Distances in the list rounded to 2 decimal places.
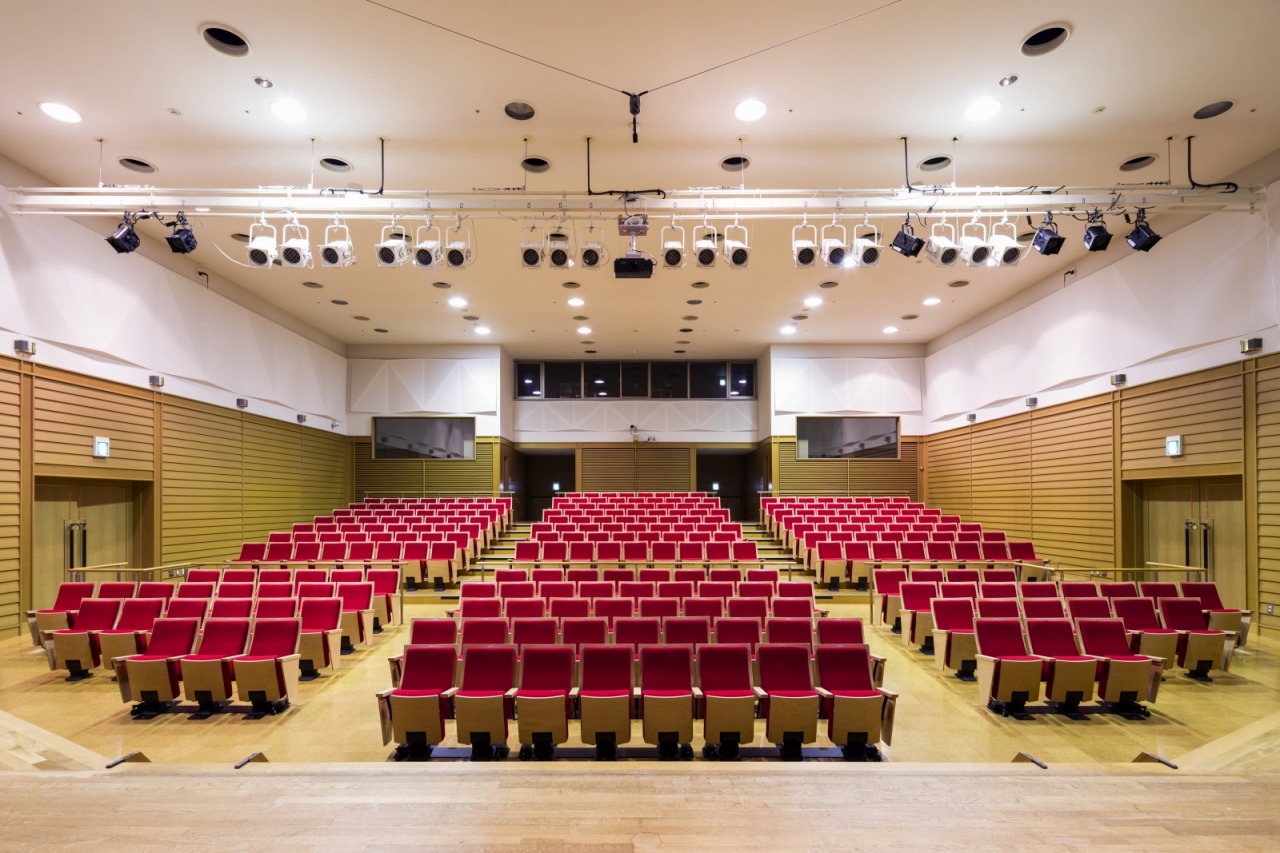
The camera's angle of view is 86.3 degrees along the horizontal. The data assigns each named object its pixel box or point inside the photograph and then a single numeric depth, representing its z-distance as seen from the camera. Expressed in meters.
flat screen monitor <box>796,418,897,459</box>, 15.53
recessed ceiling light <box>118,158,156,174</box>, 6.98
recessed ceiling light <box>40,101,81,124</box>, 5.95
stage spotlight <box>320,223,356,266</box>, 6.71
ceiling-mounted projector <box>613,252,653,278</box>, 7.00
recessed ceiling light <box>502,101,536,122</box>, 6.00
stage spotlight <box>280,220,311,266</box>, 6.64
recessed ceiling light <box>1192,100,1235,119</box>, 5.94
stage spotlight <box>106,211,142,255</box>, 6.84
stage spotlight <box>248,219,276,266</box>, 6.45
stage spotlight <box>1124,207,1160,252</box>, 6.63
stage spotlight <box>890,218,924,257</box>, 6.80
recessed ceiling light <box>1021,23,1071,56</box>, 4.99
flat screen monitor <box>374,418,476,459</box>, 15.48
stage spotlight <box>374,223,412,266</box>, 6.71
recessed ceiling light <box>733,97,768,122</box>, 5.99
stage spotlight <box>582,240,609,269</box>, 6.94
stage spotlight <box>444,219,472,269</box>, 6.76
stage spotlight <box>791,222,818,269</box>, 6.61
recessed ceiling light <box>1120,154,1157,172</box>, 6.89
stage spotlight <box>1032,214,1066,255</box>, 6.55
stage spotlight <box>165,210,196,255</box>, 6.74
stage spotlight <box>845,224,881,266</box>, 6.73
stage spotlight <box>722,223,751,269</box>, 6.70
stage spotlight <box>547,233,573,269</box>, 6.82
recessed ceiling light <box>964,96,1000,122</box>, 5.96
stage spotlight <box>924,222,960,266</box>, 6.65
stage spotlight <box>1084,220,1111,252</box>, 6.59
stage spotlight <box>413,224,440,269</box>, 6.84
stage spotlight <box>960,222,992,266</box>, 6.56
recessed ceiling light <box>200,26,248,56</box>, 4.98
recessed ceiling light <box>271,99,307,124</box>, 5.94
